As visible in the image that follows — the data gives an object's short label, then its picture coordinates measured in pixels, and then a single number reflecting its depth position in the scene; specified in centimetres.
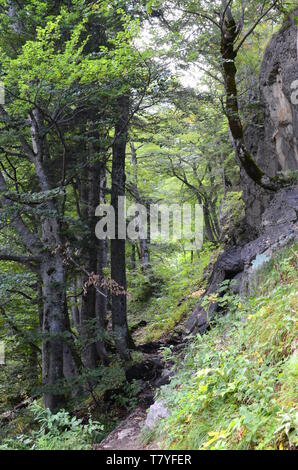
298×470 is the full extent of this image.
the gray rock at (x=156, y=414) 426
